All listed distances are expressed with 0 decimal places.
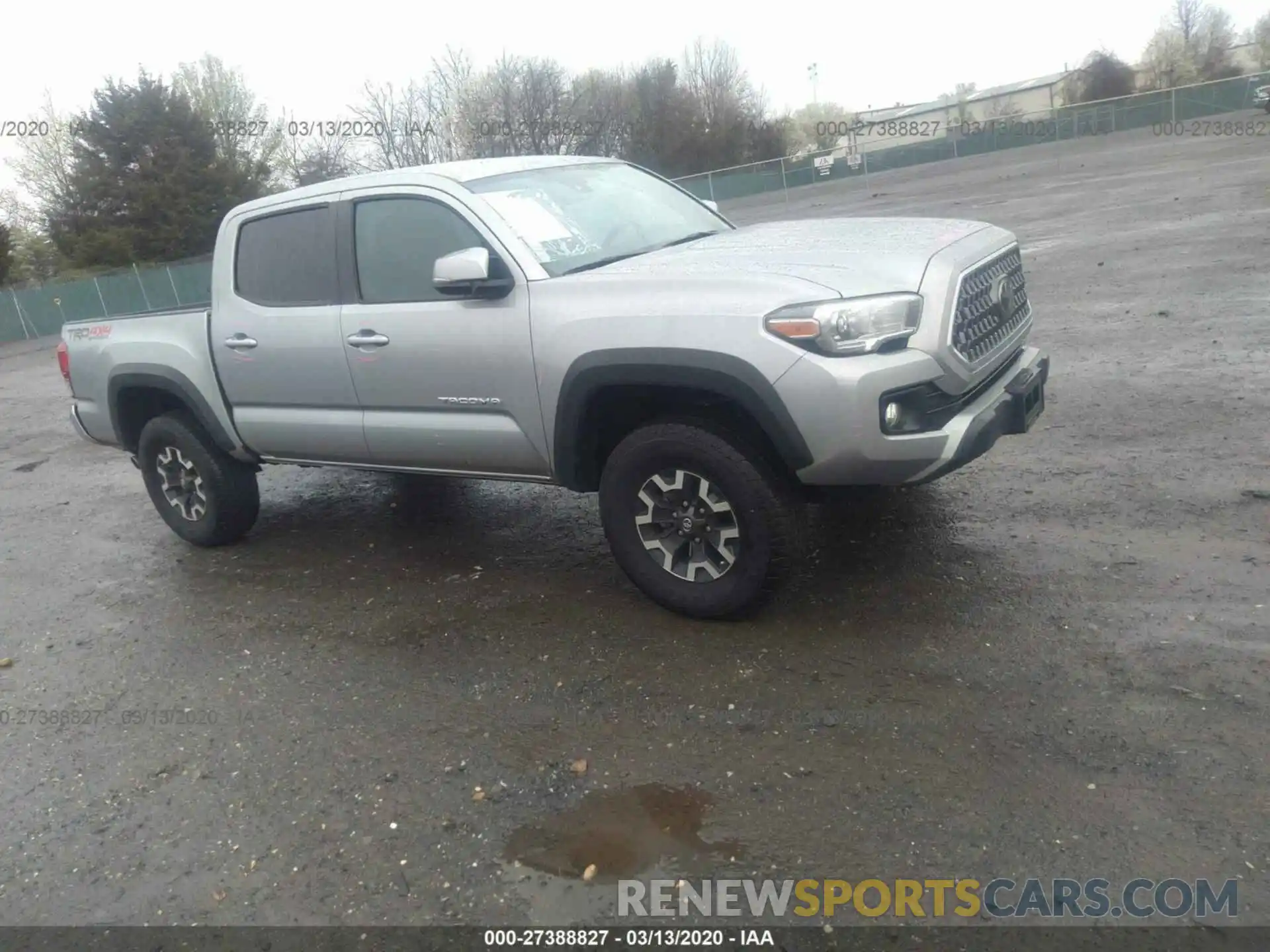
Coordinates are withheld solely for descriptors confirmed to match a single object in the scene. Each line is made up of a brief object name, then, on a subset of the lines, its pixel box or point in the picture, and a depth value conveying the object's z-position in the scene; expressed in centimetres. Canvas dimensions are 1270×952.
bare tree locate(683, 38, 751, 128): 6334
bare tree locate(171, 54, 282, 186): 4428
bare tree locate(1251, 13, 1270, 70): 6603
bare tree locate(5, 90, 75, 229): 4638
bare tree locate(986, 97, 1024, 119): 5481
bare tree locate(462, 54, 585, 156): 5075
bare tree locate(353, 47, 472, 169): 4884
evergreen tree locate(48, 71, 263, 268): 3978
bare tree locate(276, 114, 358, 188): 4275
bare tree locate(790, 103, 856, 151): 4456
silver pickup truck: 372
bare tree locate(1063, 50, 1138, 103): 5322
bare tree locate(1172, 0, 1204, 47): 8412
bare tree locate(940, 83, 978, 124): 6188
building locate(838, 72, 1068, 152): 3962
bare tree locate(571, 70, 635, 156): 5494
